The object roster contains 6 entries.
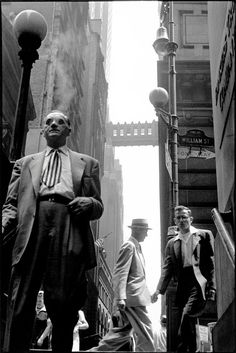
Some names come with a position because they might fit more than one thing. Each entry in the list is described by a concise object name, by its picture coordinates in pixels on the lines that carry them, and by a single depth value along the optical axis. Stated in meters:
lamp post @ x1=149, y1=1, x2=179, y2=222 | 9.72
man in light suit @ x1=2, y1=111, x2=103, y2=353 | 3.73
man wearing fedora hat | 6.93
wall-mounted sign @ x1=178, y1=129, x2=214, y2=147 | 9.56
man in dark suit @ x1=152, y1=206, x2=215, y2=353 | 5.93
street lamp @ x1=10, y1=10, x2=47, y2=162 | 6.59
